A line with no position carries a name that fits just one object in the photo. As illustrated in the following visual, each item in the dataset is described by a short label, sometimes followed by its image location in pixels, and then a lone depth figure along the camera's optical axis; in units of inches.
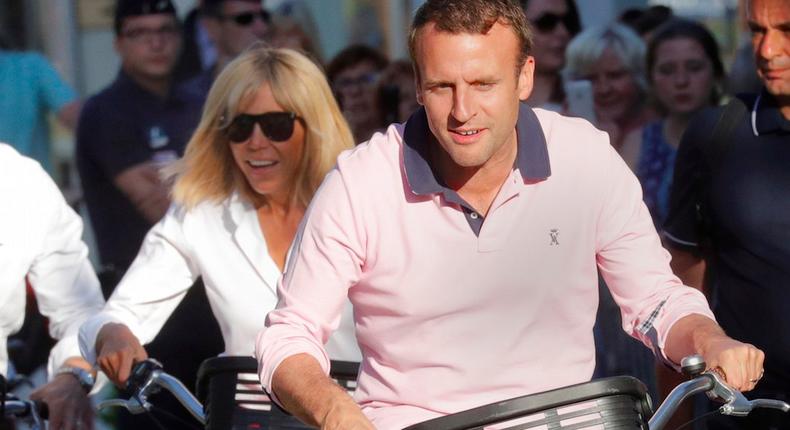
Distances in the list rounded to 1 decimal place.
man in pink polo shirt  253.9
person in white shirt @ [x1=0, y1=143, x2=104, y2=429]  327.9
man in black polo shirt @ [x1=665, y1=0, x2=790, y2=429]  325.4
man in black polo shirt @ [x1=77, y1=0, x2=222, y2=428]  530.0
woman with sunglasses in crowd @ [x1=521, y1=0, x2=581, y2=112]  539.2
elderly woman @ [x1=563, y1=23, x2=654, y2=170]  537.3
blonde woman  353.4
